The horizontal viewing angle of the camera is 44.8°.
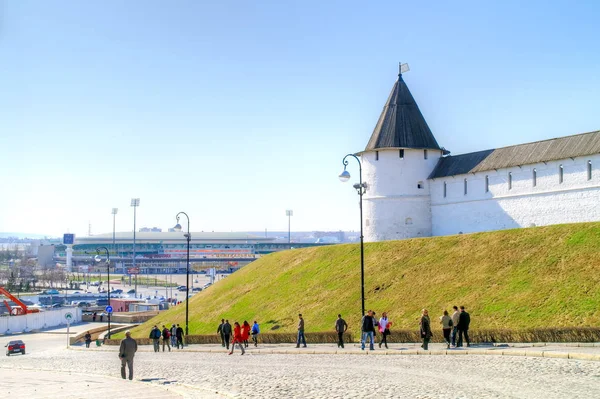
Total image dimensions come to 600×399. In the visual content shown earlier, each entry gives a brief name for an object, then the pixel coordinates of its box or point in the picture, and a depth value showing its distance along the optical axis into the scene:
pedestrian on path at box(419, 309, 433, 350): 24.36
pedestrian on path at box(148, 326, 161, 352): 33.91
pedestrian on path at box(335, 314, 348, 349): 28.12
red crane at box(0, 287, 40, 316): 75.75
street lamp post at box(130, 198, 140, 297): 172.57
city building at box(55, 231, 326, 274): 187.50
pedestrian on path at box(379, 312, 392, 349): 26.85
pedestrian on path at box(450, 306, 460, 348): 24.93
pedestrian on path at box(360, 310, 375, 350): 26.25
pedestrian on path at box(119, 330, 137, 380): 20.72
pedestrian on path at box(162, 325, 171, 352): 34.78
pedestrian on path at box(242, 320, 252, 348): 30.27
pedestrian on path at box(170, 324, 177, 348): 37.56
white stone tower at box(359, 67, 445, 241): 55.56
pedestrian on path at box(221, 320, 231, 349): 31.65
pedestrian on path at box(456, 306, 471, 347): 24.89
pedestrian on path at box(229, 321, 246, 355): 28.93
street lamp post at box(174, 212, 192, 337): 44.50
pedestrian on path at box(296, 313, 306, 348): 29.30
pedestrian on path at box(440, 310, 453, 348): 25.03
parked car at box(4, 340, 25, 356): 46.75
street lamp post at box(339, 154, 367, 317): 32.40
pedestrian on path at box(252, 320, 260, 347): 32.56
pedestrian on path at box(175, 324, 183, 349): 36.22
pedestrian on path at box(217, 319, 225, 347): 32.69
